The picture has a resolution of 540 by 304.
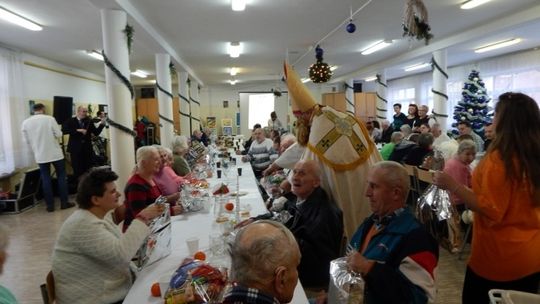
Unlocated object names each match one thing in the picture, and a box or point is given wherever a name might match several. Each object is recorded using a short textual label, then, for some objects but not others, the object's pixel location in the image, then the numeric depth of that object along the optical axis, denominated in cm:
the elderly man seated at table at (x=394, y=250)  148
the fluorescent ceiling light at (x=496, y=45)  853
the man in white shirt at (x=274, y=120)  994
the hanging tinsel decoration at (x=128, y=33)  470
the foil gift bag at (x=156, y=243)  202
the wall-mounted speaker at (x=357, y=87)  1726
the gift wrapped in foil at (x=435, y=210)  183
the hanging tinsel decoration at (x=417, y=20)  255
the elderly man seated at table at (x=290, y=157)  357
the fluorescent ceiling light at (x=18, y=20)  511
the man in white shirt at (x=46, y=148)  663
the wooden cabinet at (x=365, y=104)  1548
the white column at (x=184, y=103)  1111
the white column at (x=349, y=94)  1552
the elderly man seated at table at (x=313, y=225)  214
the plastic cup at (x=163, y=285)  162
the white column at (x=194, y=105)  1384
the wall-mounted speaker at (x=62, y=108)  906
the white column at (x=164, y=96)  797
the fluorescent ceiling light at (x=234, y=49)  802
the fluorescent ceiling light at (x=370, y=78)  1504
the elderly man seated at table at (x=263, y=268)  104
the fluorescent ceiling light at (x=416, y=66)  1186
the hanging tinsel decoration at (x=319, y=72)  559
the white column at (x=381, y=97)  1299
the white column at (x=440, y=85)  849
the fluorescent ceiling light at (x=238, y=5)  478
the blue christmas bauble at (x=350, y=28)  519
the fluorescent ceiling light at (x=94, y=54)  850
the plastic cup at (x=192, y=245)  207
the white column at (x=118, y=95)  459
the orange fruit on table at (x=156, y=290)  164
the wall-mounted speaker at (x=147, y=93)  1623
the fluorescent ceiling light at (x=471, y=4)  537
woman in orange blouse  171
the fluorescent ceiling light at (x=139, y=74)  1228
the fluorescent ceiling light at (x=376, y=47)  825
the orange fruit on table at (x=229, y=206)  280
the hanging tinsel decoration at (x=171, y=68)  871
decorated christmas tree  958
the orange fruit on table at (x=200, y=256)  187
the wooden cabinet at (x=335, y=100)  1516
